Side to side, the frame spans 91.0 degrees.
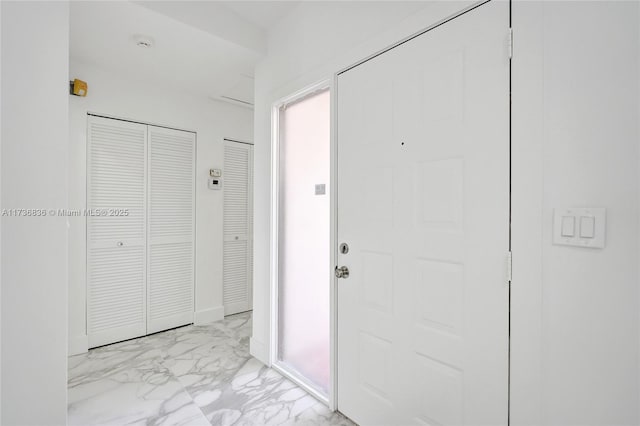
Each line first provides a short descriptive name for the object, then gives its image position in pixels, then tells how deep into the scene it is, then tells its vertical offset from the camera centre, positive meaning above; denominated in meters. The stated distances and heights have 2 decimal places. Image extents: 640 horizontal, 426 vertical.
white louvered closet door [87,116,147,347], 2.68 -0.20
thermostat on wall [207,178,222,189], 3.32 +0.29
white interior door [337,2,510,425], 1.18 -0.07
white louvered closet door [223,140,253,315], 3.52 -0.19
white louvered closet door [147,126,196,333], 3.00 -0.18
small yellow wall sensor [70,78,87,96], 2.49 +0.97
